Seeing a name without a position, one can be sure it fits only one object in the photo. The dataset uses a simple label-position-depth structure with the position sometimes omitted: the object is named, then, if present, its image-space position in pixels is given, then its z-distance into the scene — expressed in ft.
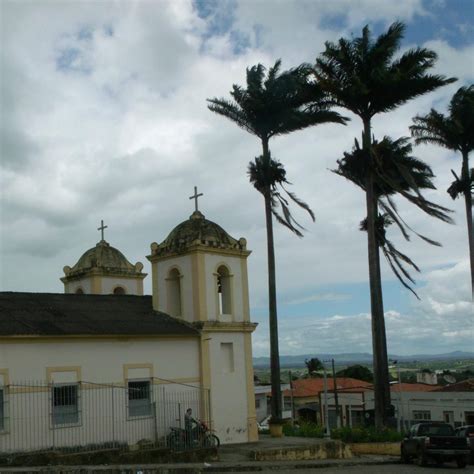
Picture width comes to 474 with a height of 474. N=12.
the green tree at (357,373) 271.49
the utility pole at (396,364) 117.99
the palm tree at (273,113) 93.15
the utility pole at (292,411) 170.46
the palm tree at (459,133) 104.32
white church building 64.13
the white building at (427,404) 147.95
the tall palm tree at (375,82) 87.20
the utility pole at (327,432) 85.32
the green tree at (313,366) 286.05
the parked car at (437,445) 71.56
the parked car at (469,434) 75.46
